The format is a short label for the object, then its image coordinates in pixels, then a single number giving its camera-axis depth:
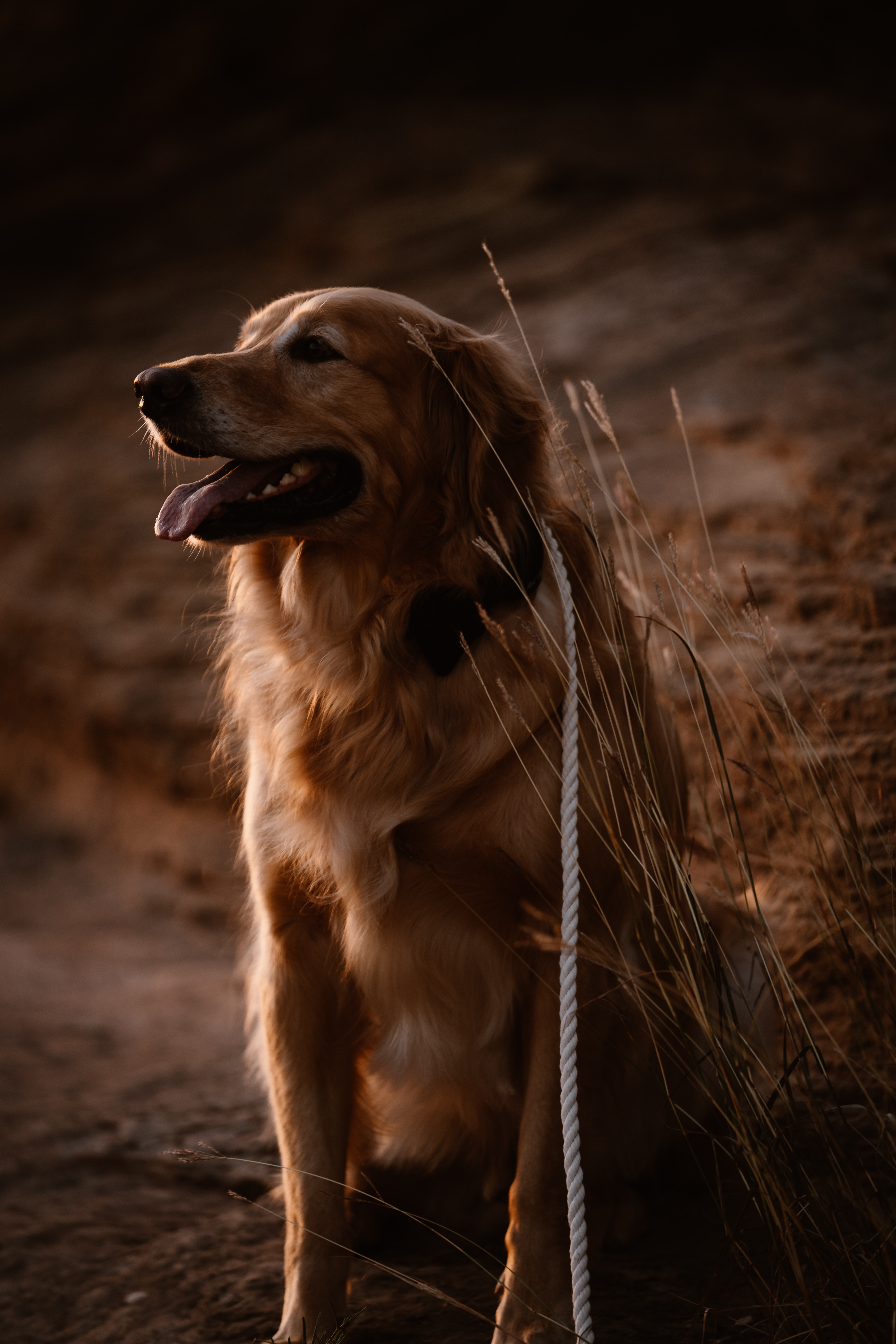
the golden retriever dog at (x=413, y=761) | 2.70
